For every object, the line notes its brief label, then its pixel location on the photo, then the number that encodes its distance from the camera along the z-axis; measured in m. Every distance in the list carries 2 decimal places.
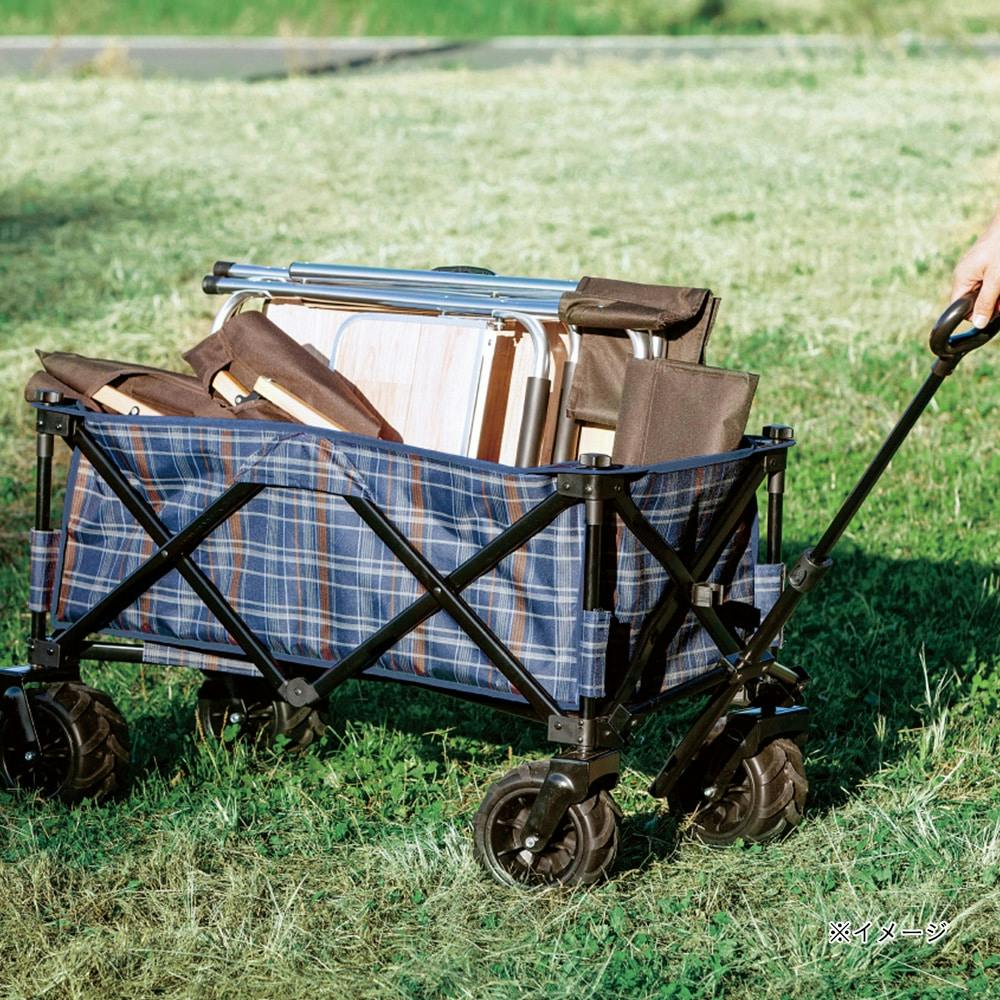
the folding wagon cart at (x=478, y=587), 6.33
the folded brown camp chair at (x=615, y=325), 6.97
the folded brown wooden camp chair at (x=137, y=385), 7.43
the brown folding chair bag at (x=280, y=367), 7.35
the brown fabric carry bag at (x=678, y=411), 6.74
